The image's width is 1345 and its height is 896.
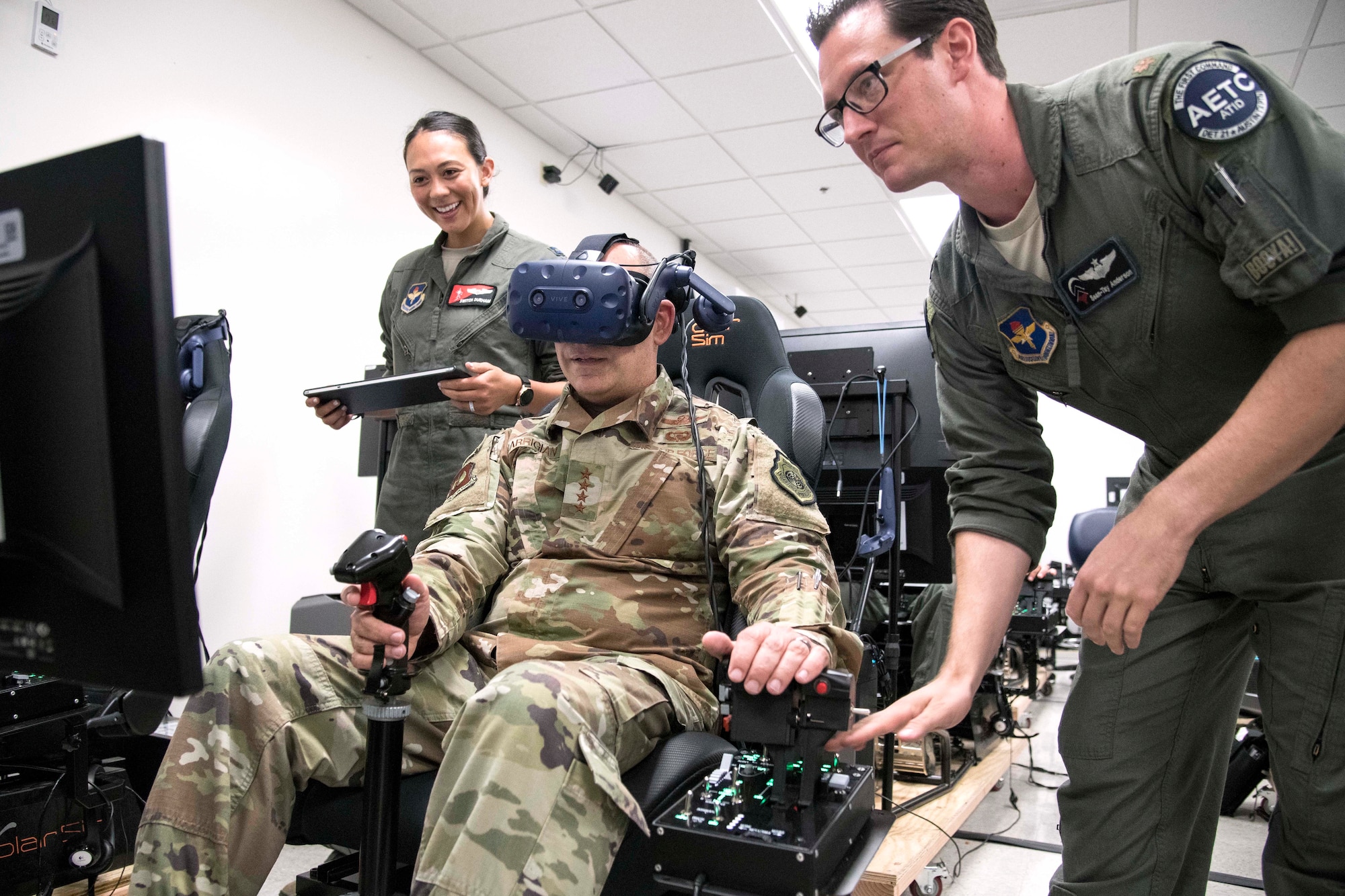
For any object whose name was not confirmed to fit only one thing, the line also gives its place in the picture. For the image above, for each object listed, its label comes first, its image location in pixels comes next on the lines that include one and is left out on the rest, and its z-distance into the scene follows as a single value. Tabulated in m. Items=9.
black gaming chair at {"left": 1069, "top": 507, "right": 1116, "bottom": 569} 4.05
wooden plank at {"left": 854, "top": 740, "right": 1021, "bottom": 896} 1.68
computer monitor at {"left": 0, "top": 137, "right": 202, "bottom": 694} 0.50
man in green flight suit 0.88
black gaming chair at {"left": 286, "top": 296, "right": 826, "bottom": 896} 1.12
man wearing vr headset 1.00
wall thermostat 2.54
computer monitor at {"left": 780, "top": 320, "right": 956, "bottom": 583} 2.36
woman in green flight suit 2.14
